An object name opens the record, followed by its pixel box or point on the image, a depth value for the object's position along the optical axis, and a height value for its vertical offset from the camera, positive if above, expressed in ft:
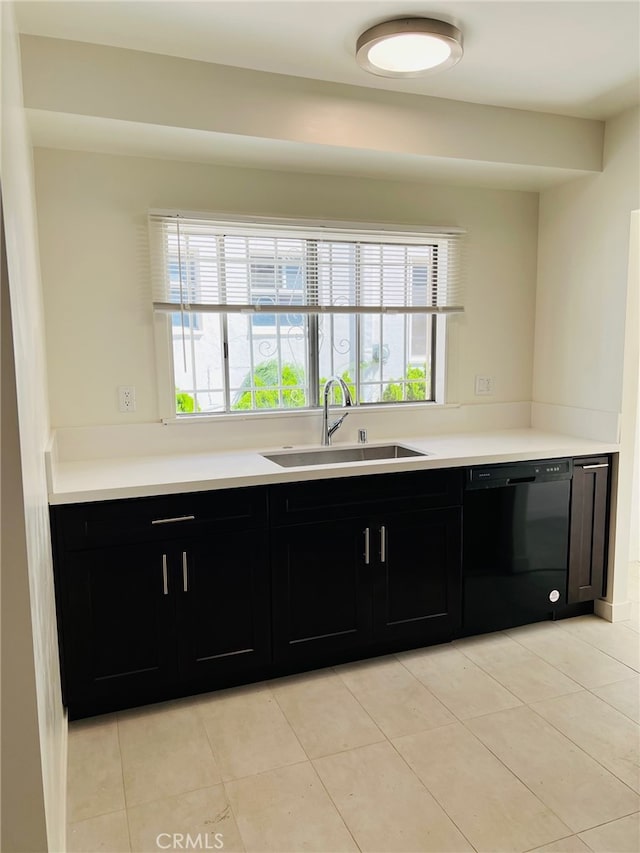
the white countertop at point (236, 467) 7.61 -1.65
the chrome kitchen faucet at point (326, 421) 10.16 -1.23
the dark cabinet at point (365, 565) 8.49 -3.13
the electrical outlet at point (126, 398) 9.36 -0.74
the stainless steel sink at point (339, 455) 9.94 -1.78
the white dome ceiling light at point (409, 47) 6.83 +3.42
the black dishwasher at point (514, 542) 9.53 -3.11
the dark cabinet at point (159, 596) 7.52 -3.14
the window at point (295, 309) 9.59 +0.62
